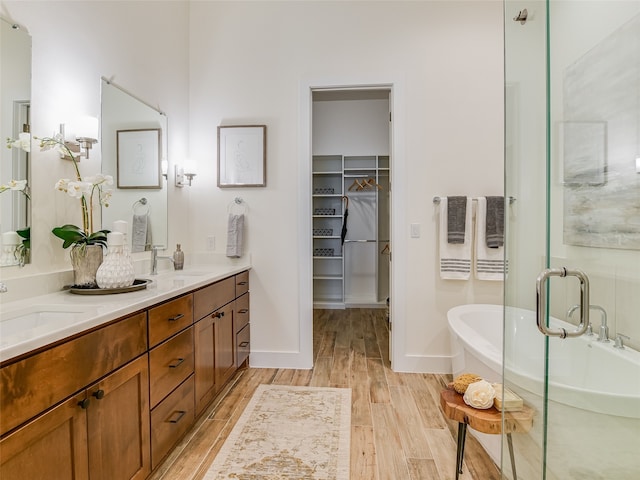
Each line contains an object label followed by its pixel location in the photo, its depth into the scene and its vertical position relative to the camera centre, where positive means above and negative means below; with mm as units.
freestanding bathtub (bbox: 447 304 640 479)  1040 -494
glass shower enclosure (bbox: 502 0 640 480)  1057 +41
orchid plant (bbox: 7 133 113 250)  1623 +218
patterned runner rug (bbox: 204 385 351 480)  1664 -1105
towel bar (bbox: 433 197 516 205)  2780 +300
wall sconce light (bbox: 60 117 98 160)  1754 +507
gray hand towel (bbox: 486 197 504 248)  2727 +130
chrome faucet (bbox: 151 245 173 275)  2330 -165
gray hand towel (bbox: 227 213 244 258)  2877 +12
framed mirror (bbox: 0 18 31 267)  1438 +382
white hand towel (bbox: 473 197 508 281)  2750 -130
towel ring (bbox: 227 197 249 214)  2982 +269
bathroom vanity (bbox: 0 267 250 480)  948 -538
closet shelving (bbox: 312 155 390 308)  5047 +71
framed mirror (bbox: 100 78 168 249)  2072 +476
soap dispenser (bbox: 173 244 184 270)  2621 -171
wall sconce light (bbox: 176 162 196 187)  2826 +511
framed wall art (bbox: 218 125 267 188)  2949 +686
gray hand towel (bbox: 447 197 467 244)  2750 +145
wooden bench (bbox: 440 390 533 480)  1161 -704
